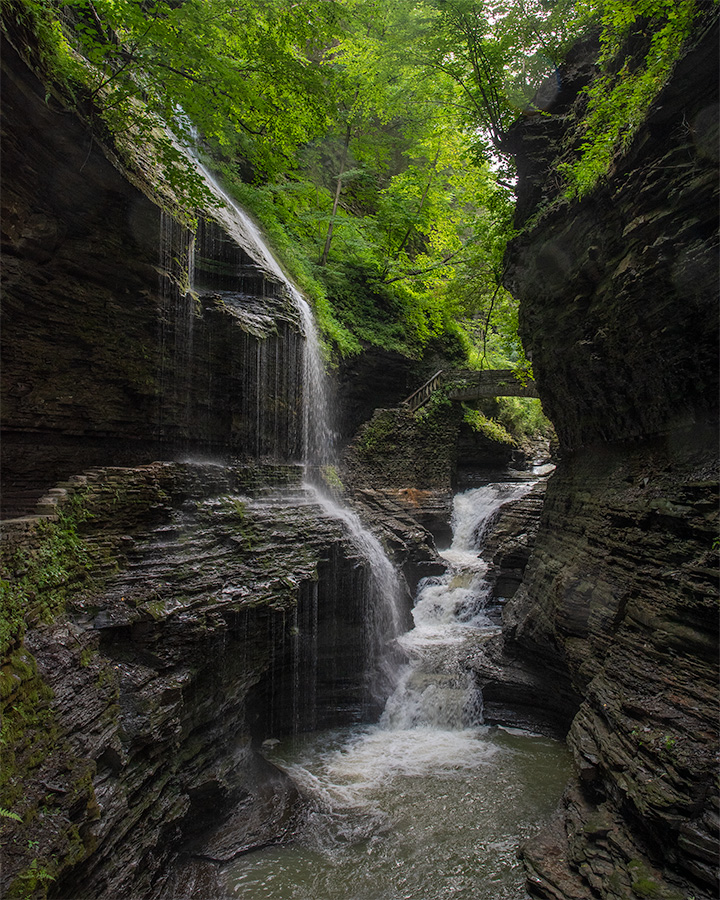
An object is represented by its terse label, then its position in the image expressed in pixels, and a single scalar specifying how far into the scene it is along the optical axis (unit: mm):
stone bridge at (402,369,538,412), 19453
